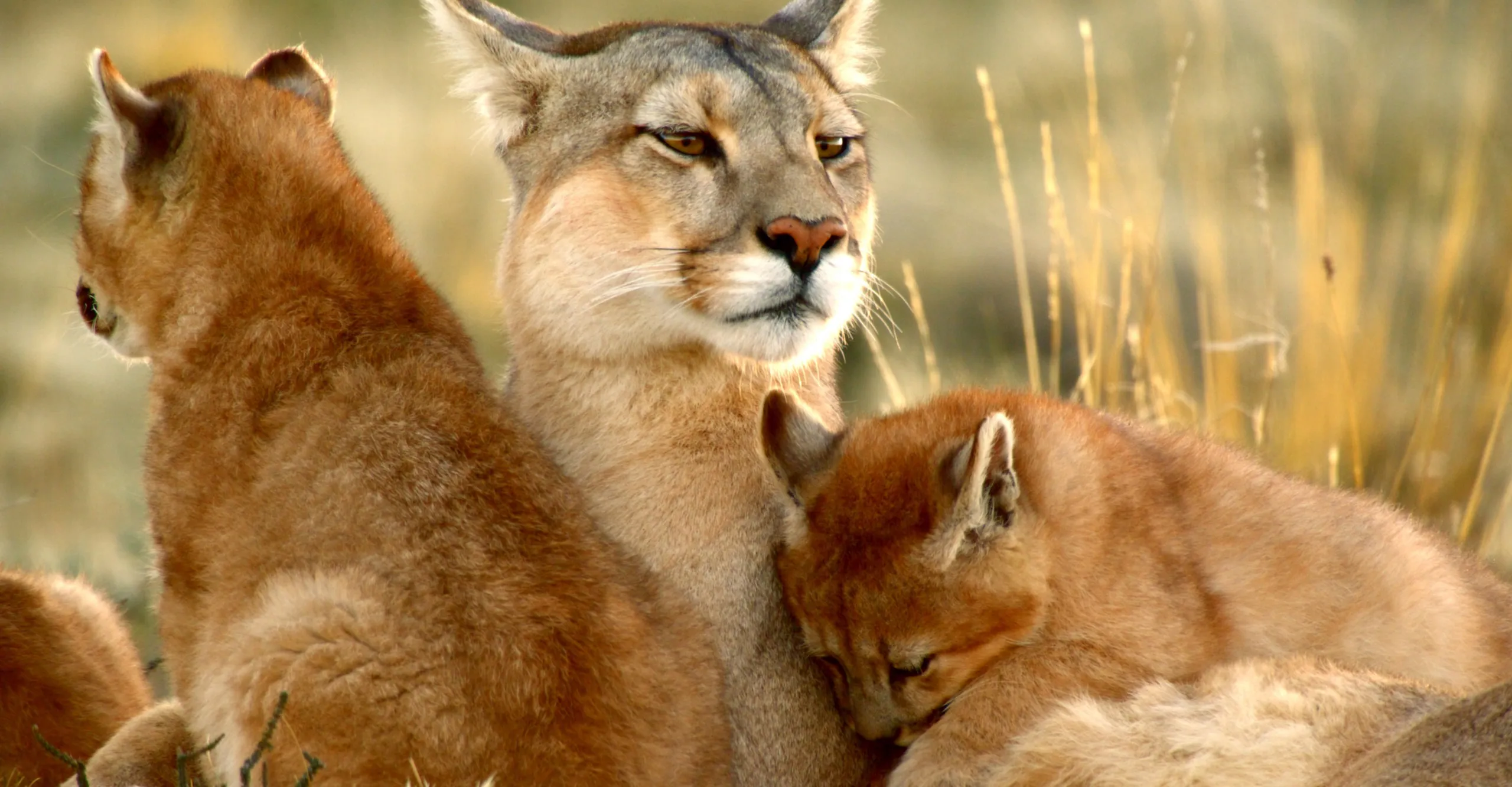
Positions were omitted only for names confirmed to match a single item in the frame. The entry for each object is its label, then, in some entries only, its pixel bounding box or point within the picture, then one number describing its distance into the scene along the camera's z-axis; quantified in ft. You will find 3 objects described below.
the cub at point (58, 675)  33.65
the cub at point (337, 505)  27.40
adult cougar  33.35
